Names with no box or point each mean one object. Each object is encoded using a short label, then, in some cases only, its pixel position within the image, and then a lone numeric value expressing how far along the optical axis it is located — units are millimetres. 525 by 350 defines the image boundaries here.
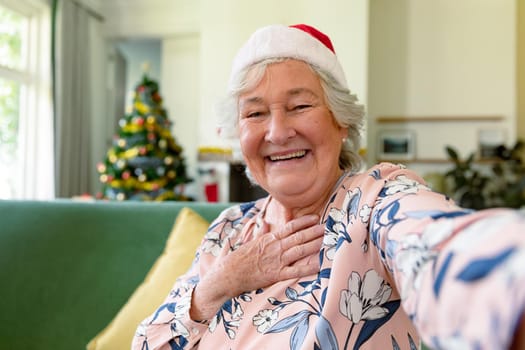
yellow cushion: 1298
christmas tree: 4410
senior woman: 678
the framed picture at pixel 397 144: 4977
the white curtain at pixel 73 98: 4684
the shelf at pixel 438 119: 4793
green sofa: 1475
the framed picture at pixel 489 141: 4793
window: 4426
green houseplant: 4324
